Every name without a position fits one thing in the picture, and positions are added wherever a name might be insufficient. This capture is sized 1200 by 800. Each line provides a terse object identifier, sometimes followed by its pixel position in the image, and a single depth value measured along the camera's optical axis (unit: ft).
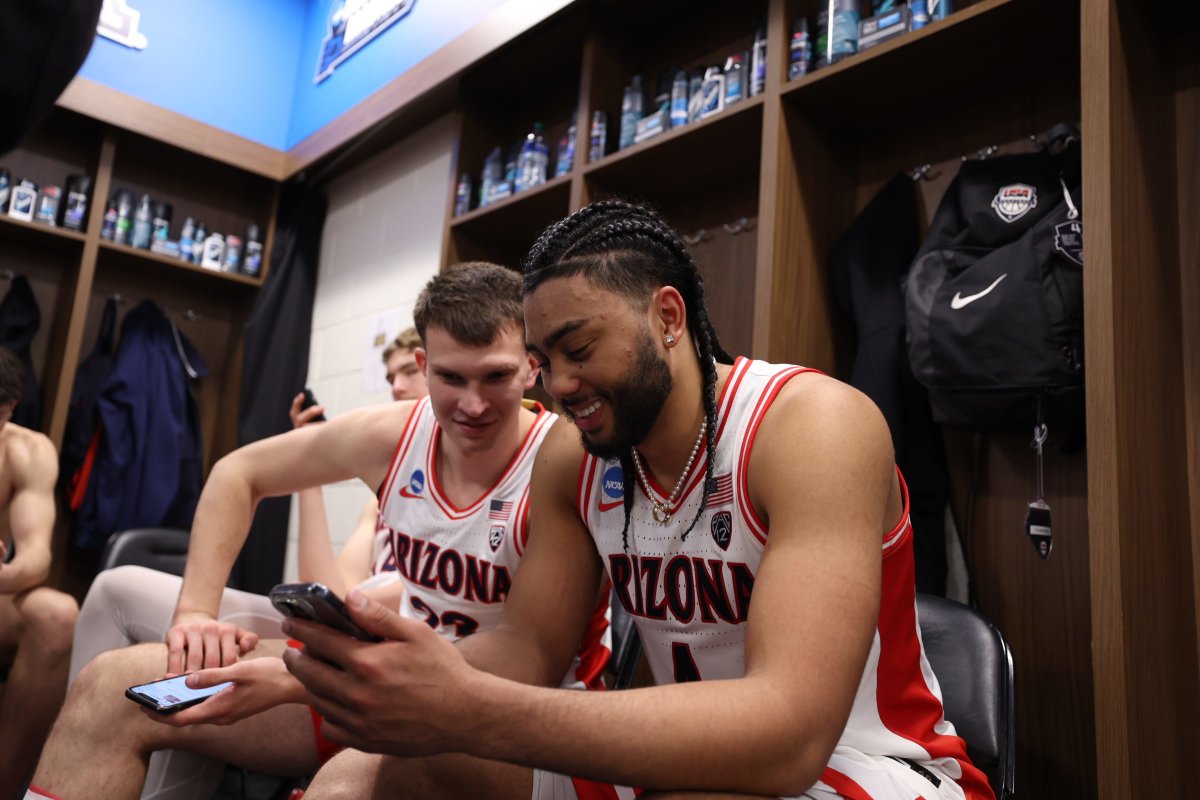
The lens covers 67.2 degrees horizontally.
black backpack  5.56
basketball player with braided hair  2.74
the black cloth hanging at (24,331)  11.85
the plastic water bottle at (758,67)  7.43
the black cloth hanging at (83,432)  11.95
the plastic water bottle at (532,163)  9.41
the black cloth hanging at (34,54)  2.72
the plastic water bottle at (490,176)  9.97
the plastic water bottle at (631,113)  8.56
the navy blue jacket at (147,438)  11.98
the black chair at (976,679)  4.19
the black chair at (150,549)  8.30
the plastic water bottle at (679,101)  8.16
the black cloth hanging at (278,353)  12.19
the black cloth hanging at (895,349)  6.47
